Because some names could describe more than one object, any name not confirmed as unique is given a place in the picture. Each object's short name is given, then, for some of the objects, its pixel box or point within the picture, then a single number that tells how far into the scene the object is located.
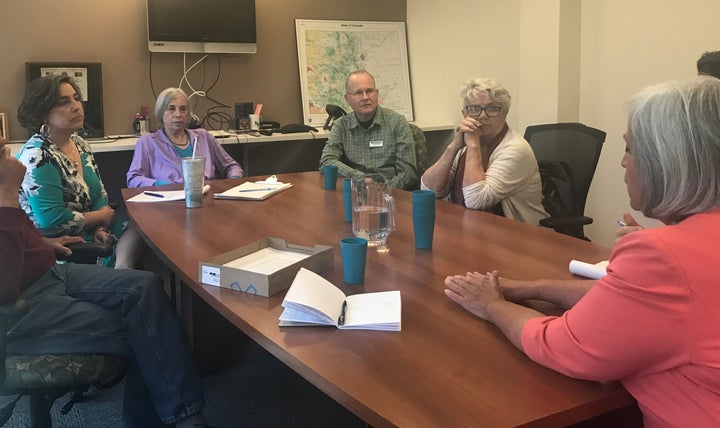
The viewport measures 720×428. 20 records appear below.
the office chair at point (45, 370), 1.54
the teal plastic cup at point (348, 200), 2.12
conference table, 0.91
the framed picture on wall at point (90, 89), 4.16
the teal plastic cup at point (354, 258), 1.42
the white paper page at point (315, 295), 1.21
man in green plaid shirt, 3.61
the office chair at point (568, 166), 2.69
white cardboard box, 1.39
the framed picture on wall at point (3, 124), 3.98
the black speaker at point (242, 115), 4.69
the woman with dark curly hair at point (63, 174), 2.42
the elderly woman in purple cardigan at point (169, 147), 3.39
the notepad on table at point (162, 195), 2.57
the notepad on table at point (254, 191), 2.58
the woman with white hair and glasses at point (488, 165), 2.41
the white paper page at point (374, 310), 1.19
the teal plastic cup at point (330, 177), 2.76
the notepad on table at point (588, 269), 1.43
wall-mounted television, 4.36
